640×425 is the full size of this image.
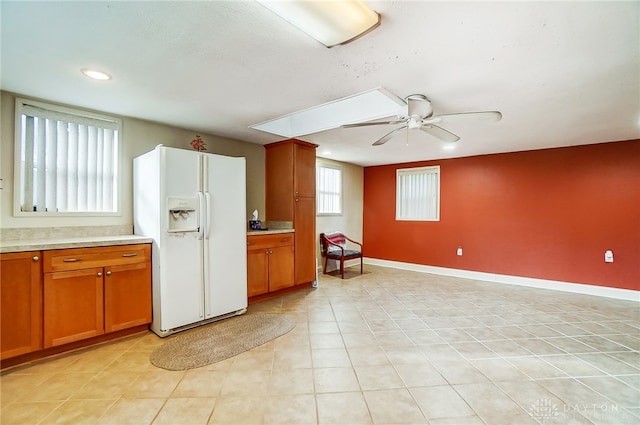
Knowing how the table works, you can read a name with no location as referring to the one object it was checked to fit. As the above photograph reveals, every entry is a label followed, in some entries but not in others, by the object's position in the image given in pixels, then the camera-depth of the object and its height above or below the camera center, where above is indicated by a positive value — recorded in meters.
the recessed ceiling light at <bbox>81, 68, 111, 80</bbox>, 2.16 +1.08
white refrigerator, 2.73 -0.20
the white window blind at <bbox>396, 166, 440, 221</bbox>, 5.73 +0.40
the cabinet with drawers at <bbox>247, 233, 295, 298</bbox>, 3.67 -0.69
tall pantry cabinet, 4.26 +0.29
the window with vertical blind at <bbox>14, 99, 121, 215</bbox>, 2.60 +0.51
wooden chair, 5.27 -0.73
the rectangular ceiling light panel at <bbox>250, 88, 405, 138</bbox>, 2.91 +1.15
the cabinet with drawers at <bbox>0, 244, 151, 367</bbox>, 2.13 -0.69
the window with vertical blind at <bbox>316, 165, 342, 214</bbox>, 5.74 +0.48
